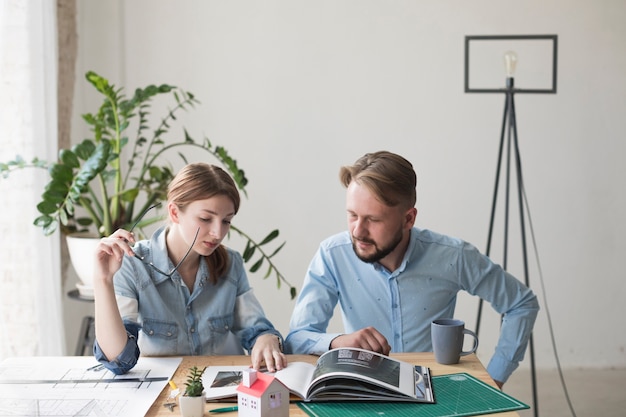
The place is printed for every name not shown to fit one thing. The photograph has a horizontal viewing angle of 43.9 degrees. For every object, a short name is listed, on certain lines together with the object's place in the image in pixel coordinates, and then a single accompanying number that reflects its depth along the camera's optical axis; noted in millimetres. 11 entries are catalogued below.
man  2049
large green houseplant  2627
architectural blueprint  1447
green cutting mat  1438
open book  1500
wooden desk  1656
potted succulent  1398
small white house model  1365
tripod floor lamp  3760
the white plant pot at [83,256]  2848
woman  1858
